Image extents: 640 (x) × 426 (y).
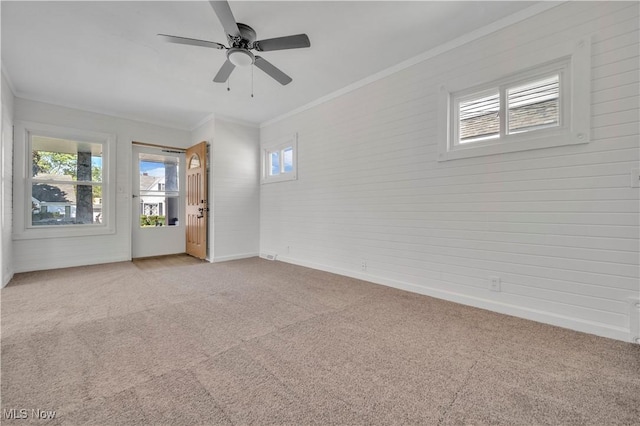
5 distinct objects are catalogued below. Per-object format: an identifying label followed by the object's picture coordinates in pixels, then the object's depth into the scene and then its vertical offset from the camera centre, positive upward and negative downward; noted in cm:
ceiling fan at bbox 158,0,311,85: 219 +145
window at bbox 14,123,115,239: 422 +42
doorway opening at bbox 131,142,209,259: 529 +17
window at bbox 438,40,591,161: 220 +95
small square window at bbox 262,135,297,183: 495 +96
